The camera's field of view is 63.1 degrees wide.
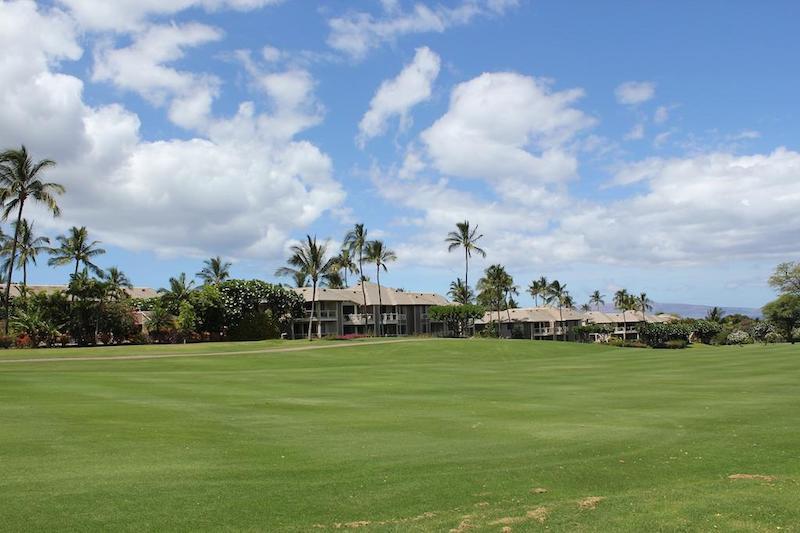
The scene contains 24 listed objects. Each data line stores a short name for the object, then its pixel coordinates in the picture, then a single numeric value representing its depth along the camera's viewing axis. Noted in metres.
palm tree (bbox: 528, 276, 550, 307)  192.38
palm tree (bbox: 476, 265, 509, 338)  131.25
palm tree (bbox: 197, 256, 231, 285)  121.38
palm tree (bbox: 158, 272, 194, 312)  88.50
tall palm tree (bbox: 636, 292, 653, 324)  179.88
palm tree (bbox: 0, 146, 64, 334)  65.12
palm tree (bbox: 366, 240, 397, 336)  107.94
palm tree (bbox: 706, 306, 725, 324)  151.38
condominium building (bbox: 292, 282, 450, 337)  110.38
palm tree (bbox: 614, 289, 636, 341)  174.38
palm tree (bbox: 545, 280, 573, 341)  176.29
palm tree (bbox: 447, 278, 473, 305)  154.73
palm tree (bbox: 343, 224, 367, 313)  106.75
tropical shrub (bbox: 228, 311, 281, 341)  89.81
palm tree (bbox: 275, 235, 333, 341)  85.50
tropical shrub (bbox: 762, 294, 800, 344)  108.62
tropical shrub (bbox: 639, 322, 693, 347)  127.38
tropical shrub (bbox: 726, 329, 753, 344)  108.30
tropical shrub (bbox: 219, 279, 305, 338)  90.19
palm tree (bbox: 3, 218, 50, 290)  80.19
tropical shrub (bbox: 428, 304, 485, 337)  115.25
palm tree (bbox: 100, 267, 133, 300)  79.69
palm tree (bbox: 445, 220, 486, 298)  107.75
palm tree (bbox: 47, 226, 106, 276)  83.25
